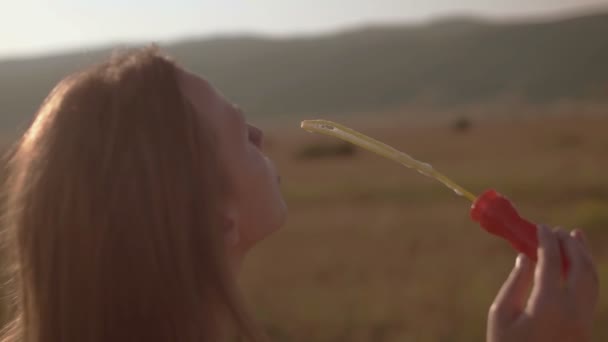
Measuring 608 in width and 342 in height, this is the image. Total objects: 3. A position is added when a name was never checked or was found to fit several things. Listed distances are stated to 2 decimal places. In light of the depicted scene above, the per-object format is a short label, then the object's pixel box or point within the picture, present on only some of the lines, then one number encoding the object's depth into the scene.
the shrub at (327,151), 22.87
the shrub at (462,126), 34.59
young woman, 1.52
